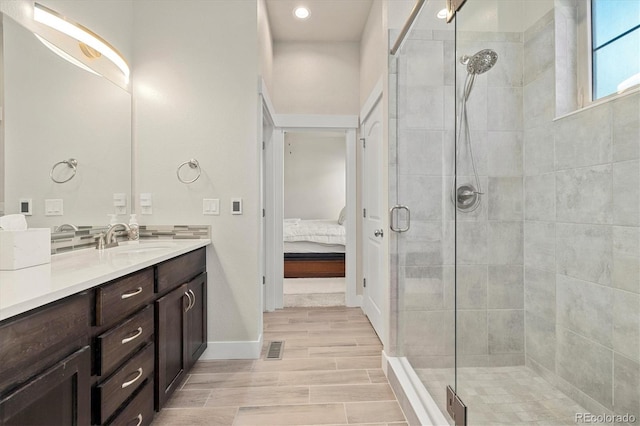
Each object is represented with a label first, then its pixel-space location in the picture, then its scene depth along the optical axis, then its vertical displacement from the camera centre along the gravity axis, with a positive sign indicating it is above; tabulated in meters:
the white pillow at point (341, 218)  5.83 -0.16
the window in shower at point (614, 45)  1.40 +0.75
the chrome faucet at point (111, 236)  2.06 -0.17
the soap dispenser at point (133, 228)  2.28 -0.13
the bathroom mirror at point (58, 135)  1.50 +0.42
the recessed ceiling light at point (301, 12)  3.04 +1.88
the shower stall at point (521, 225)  1.53 -0.08
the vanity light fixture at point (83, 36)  1.71 +1.05
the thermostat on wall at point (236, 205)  2.41 +0.03
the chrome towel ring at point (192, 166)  2.39 +0.32
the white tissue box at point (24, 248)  1.17 -0.15
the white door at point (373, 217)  2.77 -0.07
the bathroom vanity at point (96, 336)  0.83 -0.44
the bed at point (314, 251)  4.56 -0.59
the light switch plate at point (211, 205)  2.40 +0.03
